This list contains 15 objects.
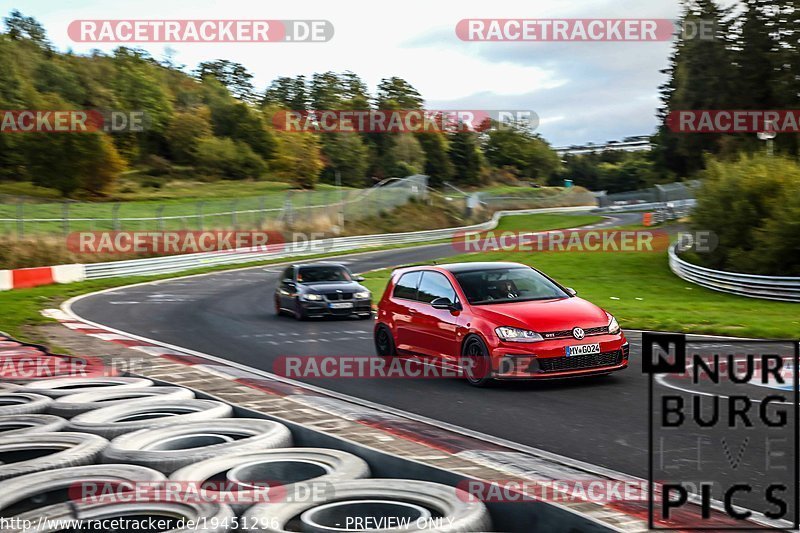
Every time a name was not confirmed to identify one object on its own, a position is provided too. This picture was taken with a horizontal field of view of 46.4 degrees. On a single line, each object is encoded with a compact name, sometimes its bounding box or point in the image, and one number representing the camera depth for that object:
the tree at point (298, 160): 96.25
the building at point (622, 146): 182.35
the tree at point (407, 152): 109.56
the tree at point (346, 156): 105.00
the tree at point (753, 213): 28.99
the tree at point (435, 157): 120.50
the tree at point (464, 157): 125.94
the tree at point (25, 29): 113.69
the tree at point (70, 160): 62.28
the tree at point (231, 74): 145.75
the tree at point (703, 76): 59.16
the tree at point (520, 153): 143.62
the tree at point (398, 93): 127.19
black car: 20.52
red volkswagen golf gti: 10.50
